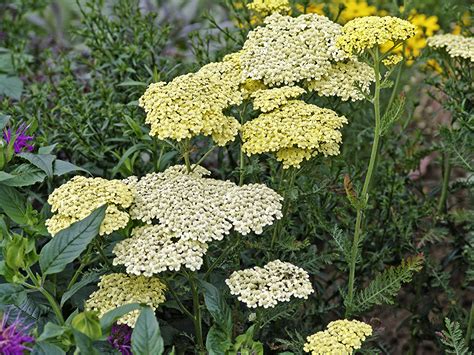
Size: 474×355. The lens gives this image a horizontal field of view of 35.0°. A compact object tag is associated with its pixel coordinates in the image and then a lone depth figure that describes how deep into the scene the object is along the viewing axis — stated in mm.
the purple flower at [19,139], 2039
